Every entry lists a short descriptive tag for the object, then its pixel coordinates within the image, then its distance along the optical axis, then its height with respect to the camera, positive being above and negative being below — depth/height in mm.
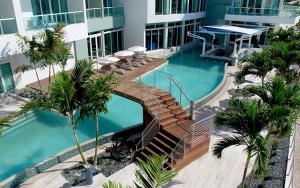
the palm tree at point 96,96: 9875 -3318
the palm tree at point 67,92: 9289 -3017
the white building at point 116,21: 17641 -1528
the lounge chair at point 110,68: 21188 -5033
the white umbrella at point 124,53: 25608 -4581
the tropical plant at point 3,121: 7418 -3144
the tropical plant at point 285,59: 13641 -2775
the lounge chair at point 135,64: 23759 -5159
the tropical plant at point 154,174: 5230 -3335
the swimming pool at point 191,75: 20547 -6185
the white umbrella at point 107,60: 24288 -4914
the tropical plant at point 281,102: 7770 -2975
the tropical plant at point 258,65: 13781 -3099
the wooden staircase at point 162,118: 11961 -5516
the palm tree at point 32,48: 15963 -2562
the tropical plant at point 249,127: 7371 -3516
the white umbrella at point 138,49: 26664 -4311
